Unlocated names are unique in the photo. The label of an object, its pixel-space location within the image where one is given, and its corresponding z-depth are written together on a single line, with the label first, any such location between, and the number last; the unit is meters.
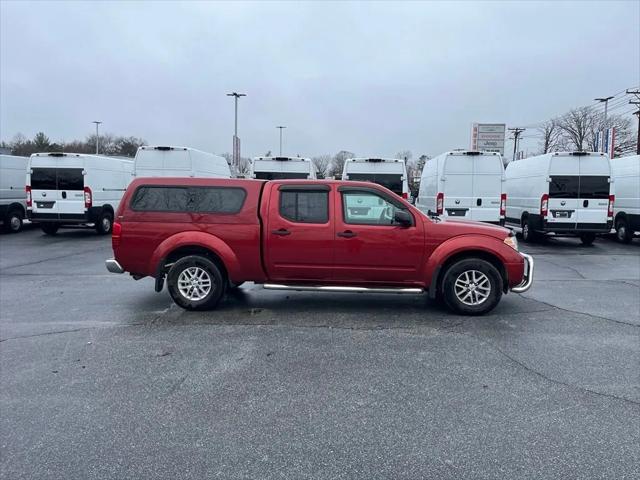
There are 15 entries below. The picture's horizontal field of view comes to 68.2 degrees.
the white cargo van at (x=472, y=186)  13.37
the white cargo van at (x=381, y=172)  15.02
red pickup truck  6.25
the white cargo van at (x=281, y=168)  16.38
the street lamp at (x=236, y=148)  32.81
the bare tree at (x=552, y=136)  59.68
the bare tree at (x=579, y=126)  54.06
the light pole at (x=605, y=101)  45.81
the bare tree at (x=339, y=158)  76.28
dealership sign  42.34
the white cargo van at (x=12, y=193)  17.02
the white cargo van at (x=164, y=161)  14.65
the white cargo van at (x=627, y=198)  14.88
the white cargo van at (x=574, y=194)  13.45
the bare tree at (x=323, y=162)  80.88
